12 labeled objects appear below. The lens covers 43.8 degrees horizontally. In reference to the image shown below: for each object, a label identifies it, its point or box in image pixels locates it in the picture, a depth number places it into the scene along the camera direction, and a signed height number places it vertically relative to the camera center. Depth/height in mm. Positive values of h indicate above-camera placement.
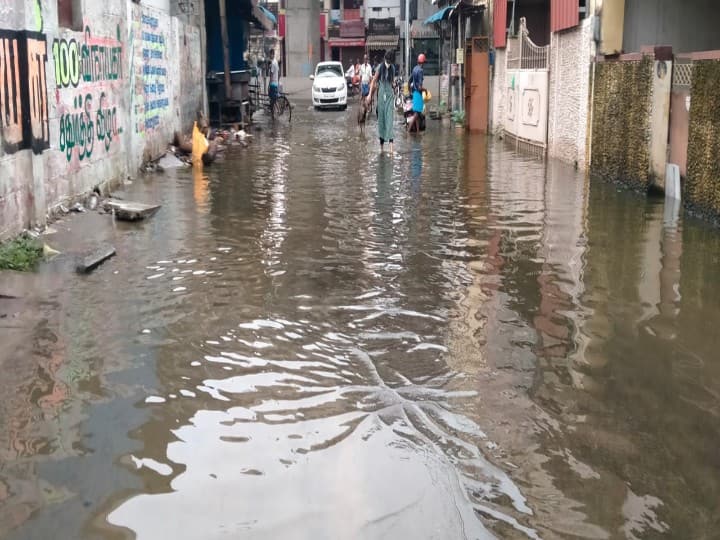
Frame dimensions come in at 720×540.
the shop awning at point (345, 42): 64562 +4159
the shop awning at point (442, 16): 29169 +2861
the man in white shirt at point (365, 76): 36188 +1012
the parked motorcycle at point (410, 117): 24266 -478
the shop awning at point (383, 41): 60219 +3902
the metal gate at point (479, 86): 24844 +362
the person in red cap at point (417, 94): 22734 +139
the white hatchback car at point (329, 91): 37062 +393
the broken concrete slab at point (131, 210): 10406 -1255
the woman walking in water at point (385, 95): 17125 +99
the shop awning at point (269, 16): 33738 +3307
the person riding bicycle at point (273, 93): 30656 +278
